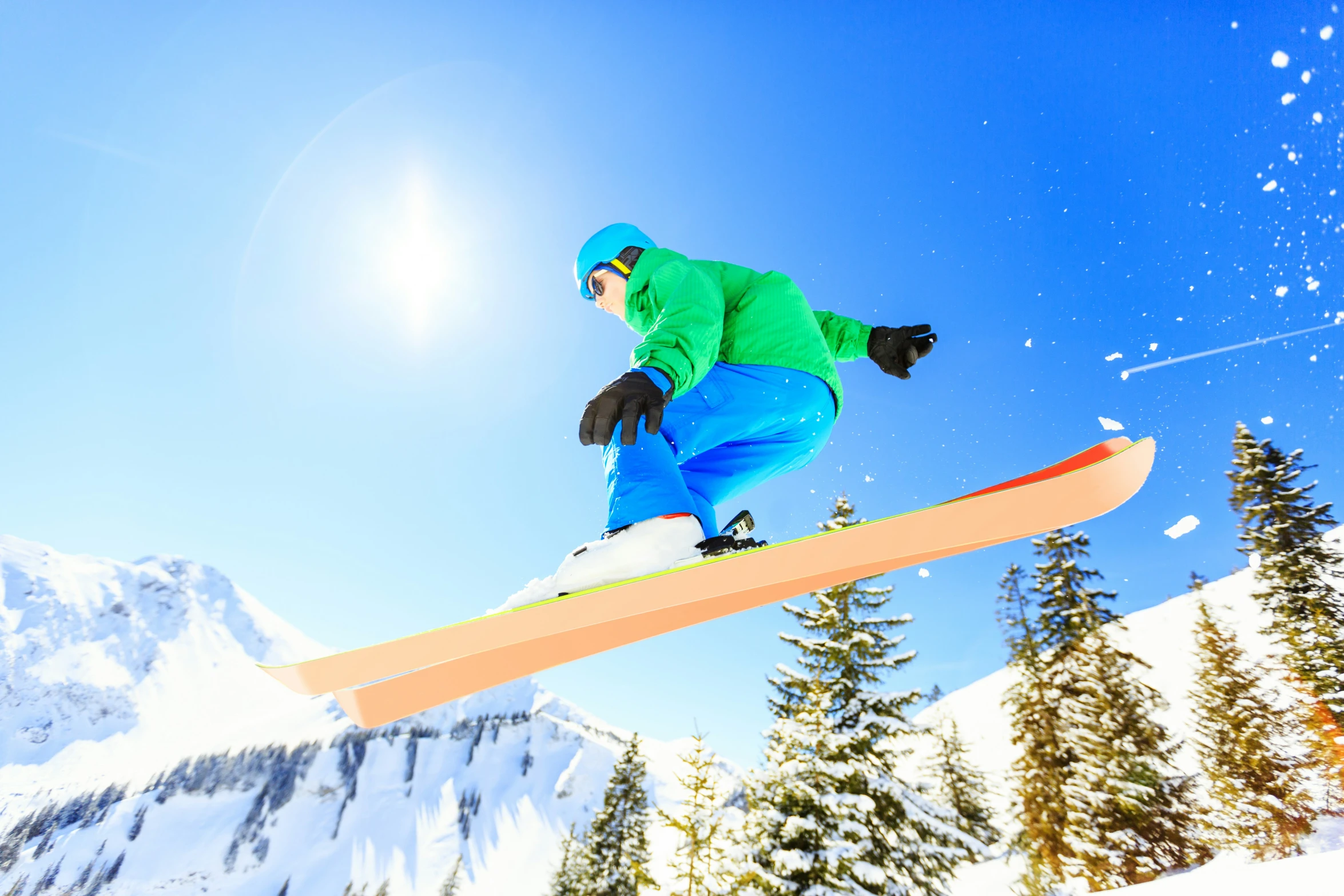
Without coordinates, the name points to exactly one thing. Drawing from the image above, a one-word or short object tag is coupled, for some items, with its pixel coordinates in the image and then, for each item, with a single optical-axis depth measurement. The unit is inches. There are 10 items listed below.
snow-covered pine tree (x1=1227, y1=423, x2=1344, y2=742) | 533.0
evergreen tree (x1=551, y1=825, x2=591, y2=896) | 713.6
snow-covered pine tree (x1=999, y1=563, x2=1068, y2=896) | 489.1
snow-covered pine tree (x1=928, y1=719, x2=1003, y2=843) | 858.8
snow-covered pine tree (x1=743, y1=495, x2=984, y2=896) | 308.3
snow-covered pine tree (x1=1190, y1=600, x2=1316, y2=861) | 577.9
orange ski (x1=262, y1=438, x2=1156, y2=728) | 75.9
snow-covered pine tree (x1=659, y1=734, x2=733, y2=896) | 383.6
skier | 74.0
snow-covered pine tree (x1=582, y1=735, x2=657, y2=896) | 664.4
